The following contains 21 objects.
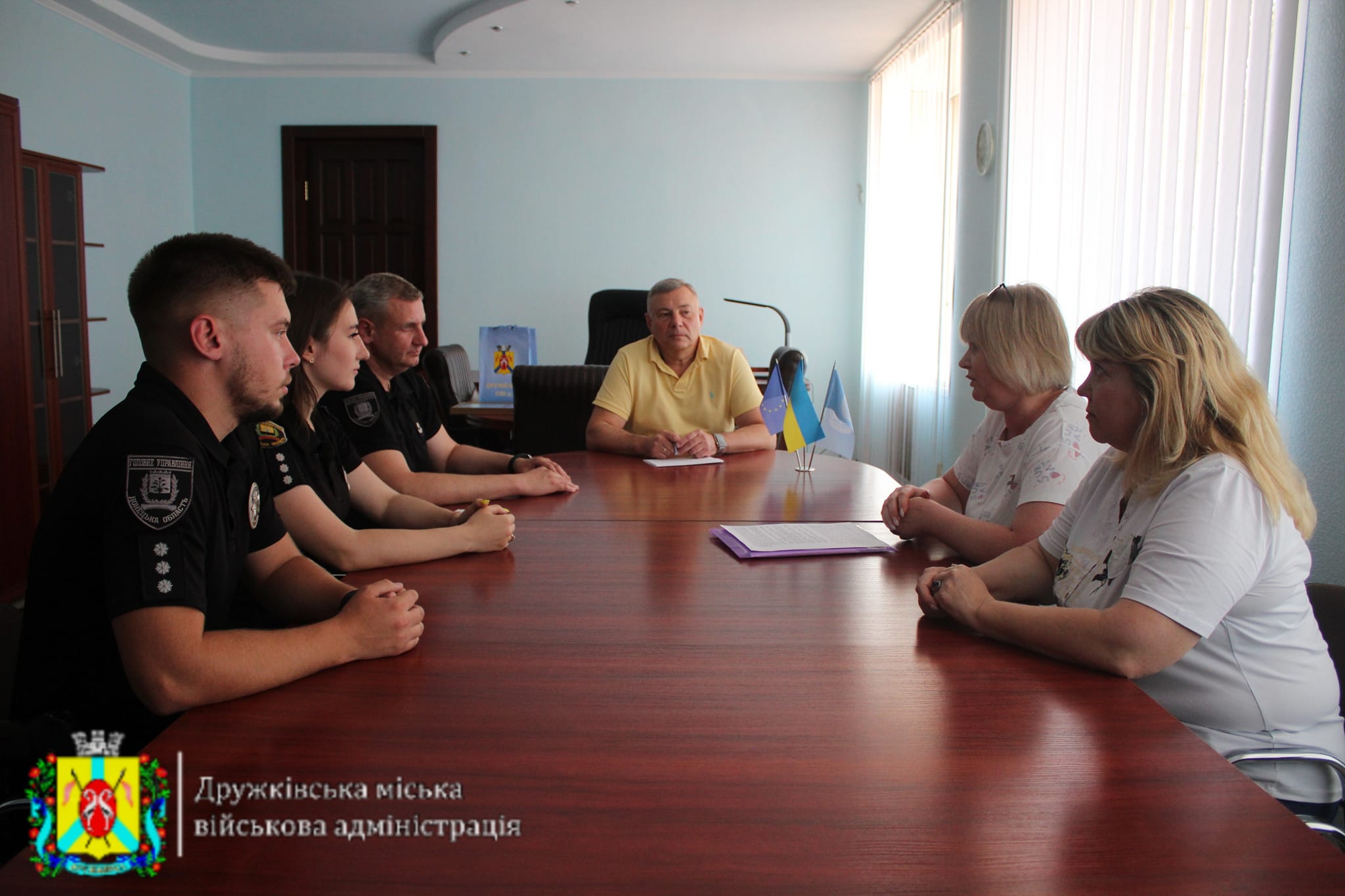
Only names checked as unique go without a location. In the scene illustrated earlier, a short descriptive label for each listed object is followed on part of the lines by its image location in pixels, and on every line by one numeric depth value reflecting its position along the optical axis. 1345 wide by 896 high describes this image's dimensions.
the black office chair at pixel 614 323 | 5.80
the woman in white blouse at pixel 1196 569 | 1.20
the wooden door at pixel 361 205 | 7.06
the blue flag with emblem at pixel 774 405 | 2.92
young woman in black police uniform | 1.72
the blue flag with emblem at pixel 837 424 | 2.77
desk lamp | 3.79
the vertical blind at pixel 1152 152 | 2.43
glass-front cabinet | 4.22
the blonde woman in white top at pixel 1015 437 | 1.78
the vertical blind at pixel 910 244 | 5.32
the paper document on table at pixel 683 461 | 2.98
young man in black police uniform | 1.10
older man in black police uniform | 2.40
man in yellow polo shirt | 3.36
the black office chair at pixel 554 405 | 3.60
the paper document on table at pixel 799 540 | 1.80
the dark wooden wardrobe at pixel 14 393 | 3.74
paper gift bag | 4.57
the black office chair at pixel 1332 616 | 1.40
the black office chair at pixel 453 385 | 4.64
